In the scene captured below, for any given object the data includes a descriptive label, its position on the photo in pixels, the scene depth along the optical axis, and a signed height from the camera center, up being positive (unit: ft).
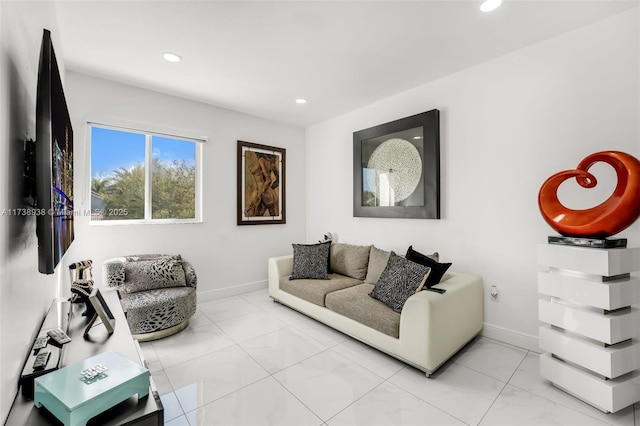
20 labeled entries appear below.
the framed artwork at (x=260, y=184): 13.51 +1.52
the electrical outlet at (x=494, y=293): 8.82 -2.41
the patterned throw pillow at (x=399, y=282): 7.82 -1.91
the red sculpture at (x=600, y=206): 5.37 +0.14
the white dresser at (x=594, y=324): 5.57 -2.24
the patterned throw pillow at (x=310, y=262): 11.38 -1.88
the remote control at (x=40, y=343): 4.01 -1.80
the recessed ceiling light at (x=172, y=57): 8.43 +4.69
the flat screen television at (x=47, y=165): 3.30 +0.61
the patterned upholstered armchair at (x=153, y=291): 8.55 -2.47
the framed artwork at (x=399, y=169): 10.05 +1.76
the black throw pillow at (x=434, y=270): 8.10 -1.57
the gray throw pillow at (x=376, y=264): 10.45 -1.82
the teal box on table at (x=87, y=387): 2.80 -1.79
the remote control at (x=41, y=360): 3.57 -1.83
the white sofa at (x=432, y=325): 6.83 -2.93
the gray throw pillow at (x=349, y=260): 11.34 -1.83
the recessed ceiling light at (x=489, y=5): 6.37 +4.64
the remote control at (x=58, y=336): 4.20 -1.78
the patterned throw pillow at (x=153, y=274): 9.43 -1.97
